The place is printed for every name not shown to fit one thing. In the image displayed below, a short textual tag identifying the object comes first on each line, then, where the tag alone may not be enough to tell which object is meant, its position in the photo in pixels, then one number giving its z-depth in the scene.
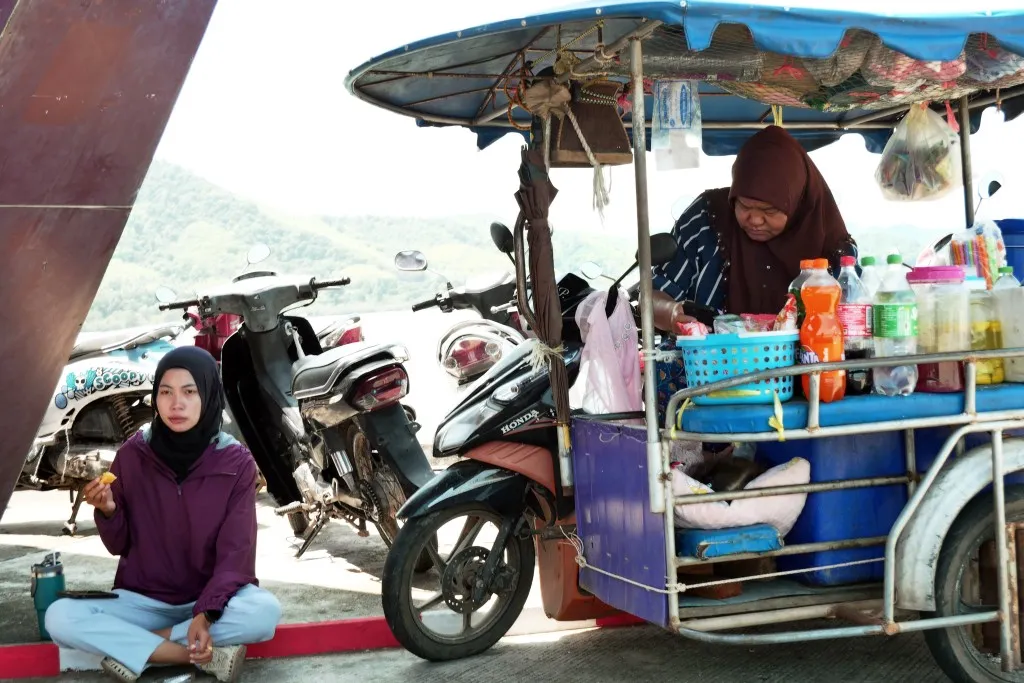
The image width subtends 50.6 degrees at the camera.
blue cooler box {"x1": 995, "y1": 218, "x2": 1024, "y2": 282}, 3.90
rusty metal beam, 4.30
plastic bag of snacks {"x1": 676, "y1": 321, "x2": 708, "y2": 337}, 3.15
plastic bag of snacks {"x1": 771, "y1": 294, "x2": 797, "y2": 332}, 3.15
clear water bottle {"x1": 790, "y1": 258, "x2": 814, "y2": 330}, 3.17
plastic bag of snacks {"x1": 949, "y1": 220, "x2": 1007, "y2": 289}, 3.72
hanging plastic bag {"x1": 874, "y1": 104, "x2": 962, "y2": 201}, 4.16
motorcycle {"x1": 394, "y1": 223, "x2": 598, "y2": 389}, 5.51
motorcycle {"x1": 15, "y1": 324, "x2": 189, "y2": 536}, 6.09
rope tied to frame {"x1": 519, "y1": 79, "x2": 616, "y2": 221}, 3.60
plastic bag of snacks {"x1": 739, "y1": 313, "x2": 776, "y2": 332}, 3.22
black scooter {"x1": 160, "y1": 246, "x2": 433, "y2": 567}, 4.64
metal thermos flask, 3.90
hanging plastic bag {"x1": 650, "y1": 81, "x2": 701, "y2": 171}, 3.26
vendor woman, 3.70
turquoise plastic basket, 3.02
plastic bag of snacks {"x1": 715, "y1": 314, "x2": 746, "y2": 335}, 3.19
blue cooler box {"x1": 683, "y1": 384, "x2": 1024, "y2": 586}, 3.15
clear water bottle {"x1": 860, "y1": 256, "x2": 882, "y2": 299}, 3.35
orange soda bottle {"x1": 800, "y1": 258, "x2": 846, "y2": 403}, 3.08
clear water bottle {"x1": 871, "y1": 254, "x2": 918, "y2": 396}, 3.13
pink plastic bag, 3.52
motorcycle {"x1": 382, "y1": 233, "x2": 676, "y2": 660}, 3.57
